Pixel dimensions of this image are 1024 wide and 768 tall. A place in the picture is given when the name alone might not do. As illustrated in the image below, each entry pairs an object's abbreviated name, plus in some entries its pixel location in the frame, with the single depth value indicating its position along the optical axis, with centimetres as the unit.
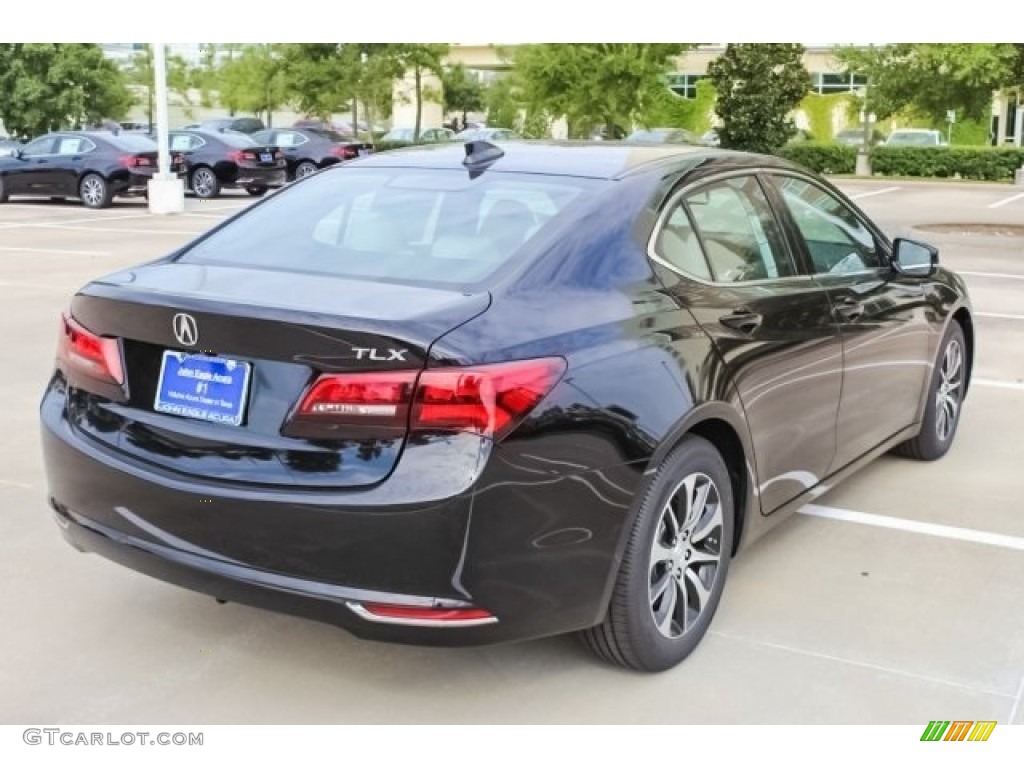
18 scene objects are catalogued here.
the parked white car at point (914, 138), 3827
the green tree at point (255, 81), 4188
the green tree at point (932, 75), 2589
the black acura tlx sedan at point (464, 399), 304
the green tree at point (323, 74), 3816
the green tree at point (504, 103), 4072
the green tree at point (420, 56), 3741
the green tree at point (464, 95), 4362
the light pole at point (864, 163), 3653
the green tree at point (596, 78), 3466
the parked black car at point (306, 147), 2706
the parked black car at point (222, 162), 2480
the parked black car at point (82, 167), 2214
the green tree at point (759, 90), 3453
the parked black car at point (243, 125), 4531
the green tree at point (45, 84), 3866
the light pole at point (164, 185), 2081
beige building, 5575
